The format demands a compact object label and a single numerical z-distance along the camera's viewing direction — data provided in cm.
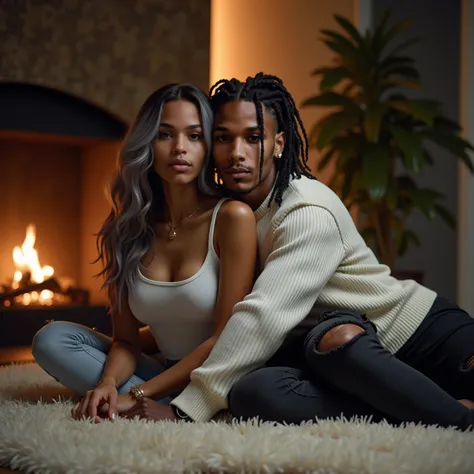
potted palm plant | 319
